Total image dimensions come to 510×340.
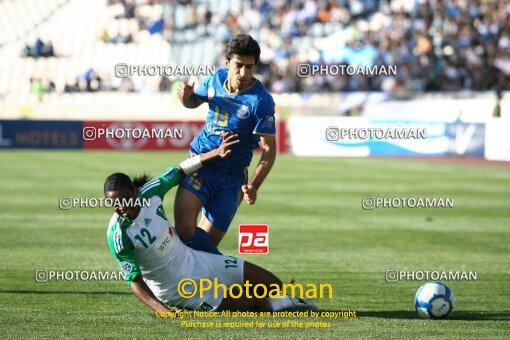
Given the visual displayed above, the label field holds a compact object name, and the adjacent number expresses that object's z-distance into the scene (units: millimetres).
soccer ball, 17016
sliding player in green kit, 16187
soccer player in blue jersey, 17547
